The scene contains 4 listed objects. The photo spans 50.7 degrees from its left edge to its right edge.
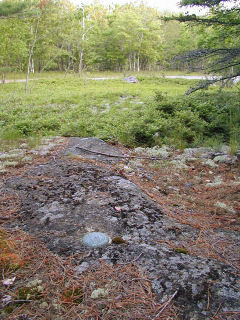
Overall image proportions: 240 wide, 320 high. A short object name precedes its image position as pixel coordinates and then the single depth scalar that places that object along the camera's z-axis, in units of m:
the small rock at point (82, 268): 2.06
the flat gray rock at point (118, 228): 1.91
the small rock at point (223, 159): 5.56
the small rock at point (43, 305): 1.72
